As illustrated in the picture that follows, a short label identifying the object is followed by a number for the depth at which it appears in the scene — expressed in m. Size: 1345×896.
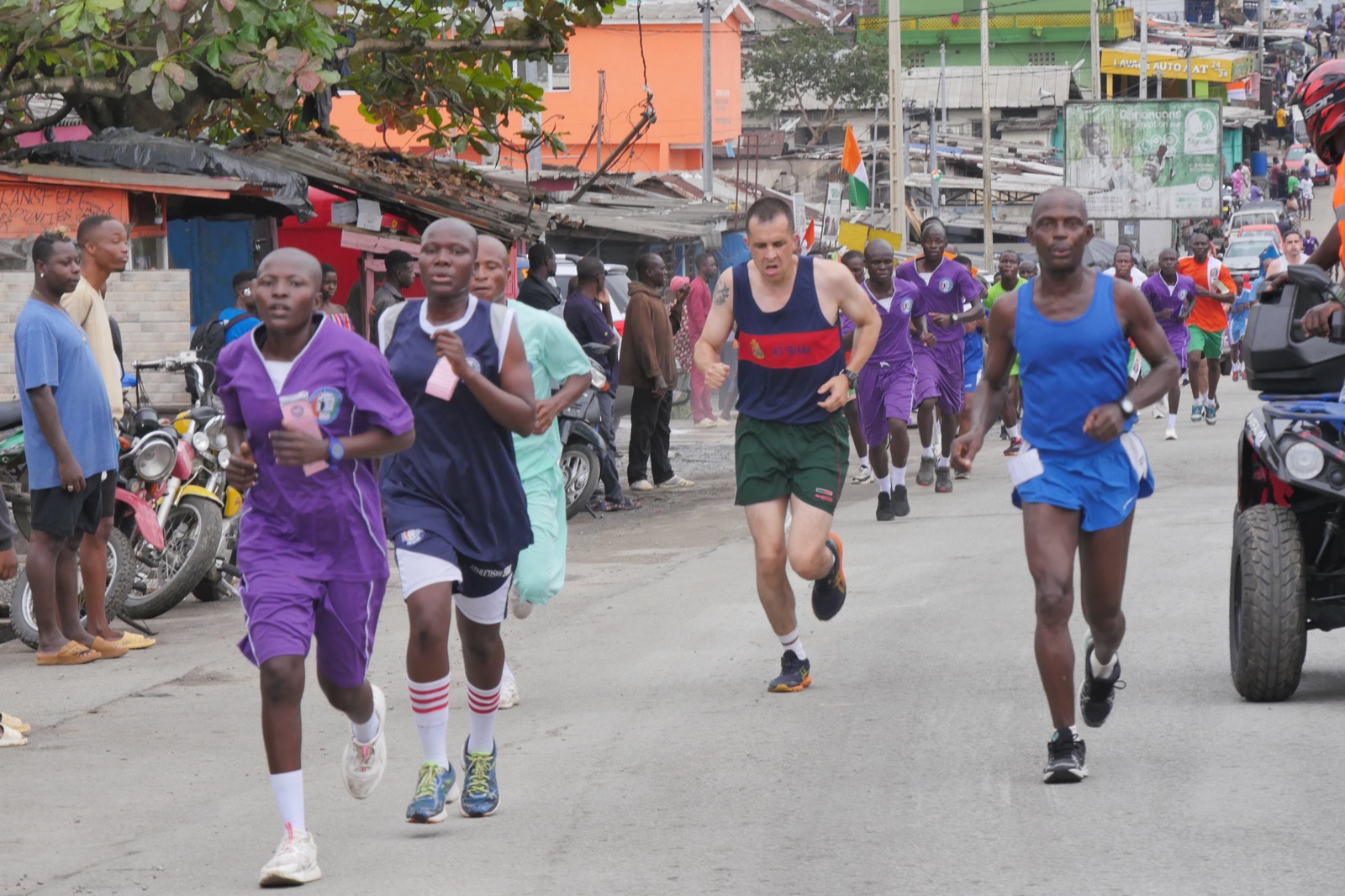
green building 82.00
